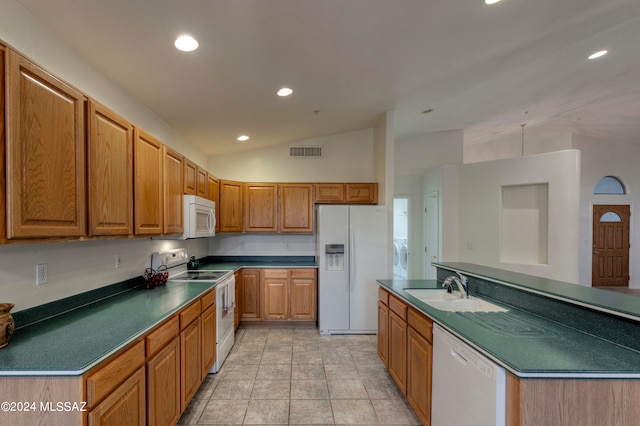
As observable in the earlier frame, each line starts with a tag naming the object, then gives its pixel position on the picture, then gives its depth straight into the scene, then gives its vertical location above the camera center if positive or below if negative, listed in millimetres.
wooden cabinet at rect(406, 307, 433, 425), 1839 -1099
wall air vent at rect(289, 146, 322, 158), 4613 +1024
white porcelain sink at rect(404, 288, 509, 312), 2107 -749
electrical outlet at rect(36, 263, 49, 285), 1592 -372
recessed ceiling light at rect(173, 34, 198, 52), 1783 +1134
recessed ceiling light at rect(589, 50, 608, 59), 3043 +1788
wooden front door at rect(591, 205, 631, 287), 6746 -887
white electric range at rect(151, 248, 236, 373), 2832 -835
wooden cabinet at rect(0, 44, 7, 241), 1065 +215
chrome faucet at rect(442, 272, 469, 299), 2264 -620
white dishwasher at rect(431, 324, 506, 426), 1219 -899
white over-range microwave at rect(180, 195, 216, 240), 2734 -67
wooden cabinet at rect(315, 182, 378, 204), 4297 +291
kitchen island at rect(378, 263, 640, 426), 1138 -666
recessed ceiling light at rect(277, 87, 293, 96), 2756 +1238
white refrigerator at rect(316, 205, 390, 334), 3805 -758
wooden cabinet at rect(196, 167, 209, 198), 3150 +337
